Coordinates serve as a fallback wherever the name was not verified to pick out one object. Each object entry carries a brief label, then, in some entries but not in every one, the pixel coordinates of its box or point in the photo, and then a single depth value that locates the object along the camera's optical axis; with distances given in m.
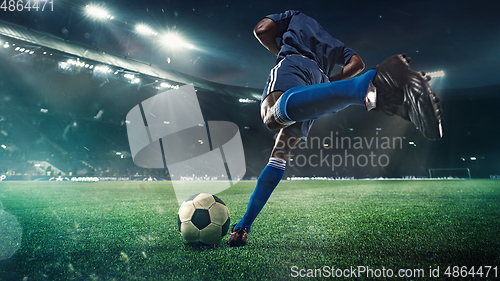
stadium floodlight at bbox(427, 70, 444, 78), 16.77
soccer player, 0.83
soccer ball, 1.38
